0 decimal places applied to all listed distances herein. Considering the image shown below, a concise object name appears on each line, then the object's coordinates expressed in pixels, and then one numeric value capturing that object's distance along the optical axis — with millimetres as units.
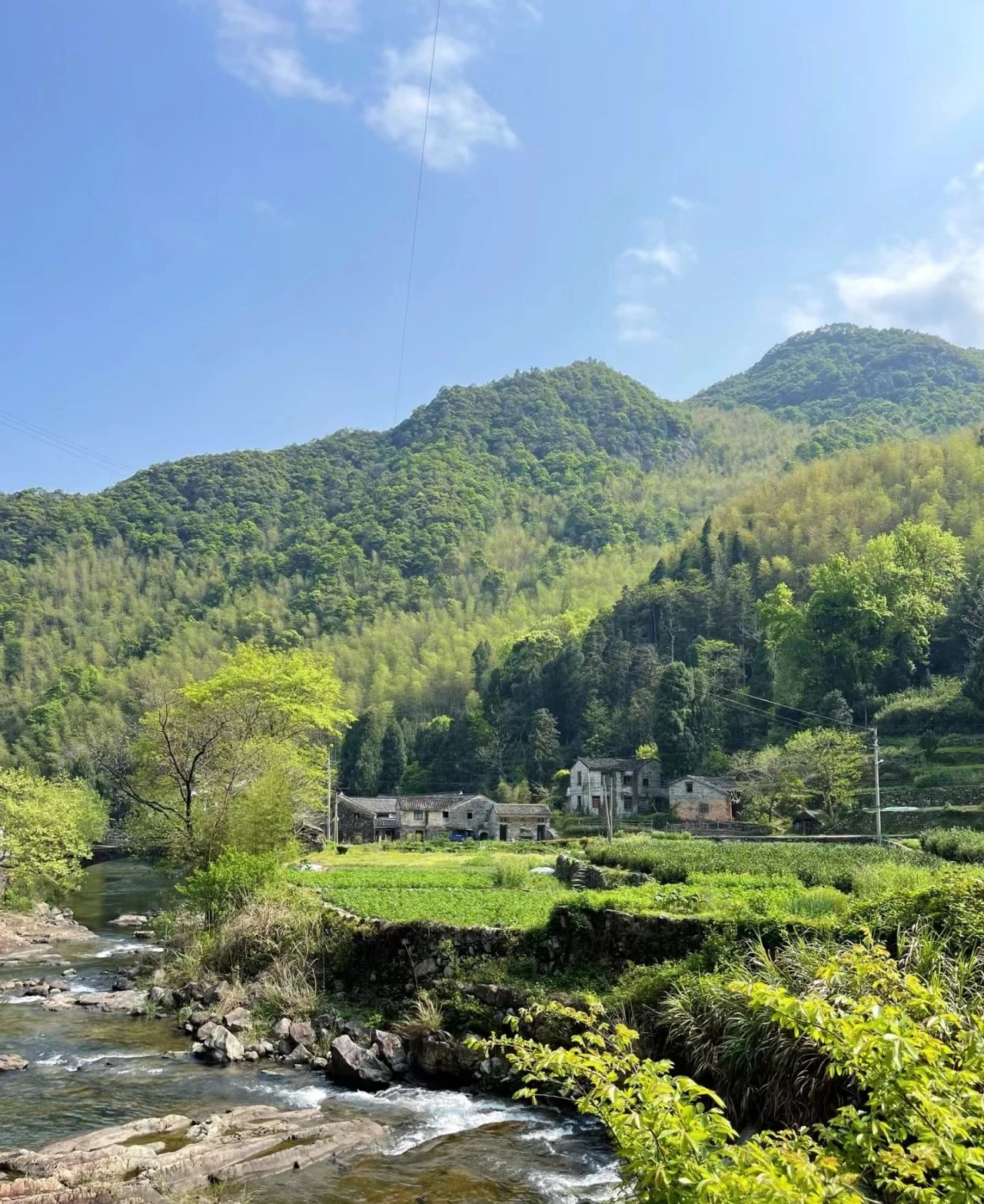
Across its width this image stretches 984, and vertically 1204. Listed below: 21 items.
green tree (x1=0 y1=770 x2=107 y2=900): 39625
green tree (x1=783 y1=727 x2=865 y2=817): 56594
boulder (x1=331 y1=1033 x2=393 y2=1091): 15734
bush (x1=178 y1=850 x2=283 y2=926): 25141
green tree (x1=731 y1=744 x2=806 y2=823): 58594
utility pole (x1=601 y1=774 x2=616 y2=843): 81838
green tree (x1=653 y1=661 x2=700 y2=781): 84750
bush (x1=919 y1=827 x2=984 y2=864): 30250
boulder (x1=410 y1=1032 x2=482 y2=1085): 15508
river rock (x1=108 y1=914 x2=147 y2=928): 38781
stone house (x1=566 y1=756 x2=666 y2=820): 85250
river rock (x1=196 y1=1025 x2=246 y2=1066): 17594
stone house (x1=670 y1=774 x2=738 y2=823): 73625
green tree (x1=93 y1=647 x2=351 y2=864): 32344
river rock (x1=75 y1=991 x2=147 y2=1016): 22188
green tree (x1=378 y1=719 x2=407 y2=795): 108062
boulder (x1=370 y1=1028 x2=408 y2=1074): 16312
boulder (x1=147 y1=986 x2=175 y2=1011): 21891
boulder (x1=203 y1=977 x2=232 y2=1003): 21219
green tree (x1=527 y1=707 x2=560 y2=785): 97188
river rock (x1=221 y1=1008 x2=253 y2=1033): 19062
